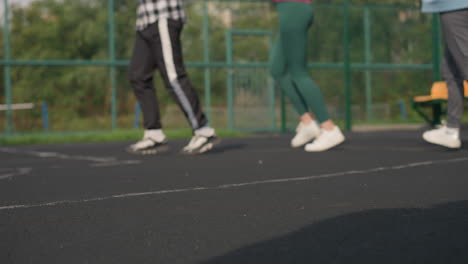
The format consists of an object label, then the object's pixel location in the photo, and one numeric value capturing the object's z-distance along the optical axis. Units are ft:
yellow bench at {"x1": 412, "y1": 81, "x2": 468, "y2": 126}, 42.98
